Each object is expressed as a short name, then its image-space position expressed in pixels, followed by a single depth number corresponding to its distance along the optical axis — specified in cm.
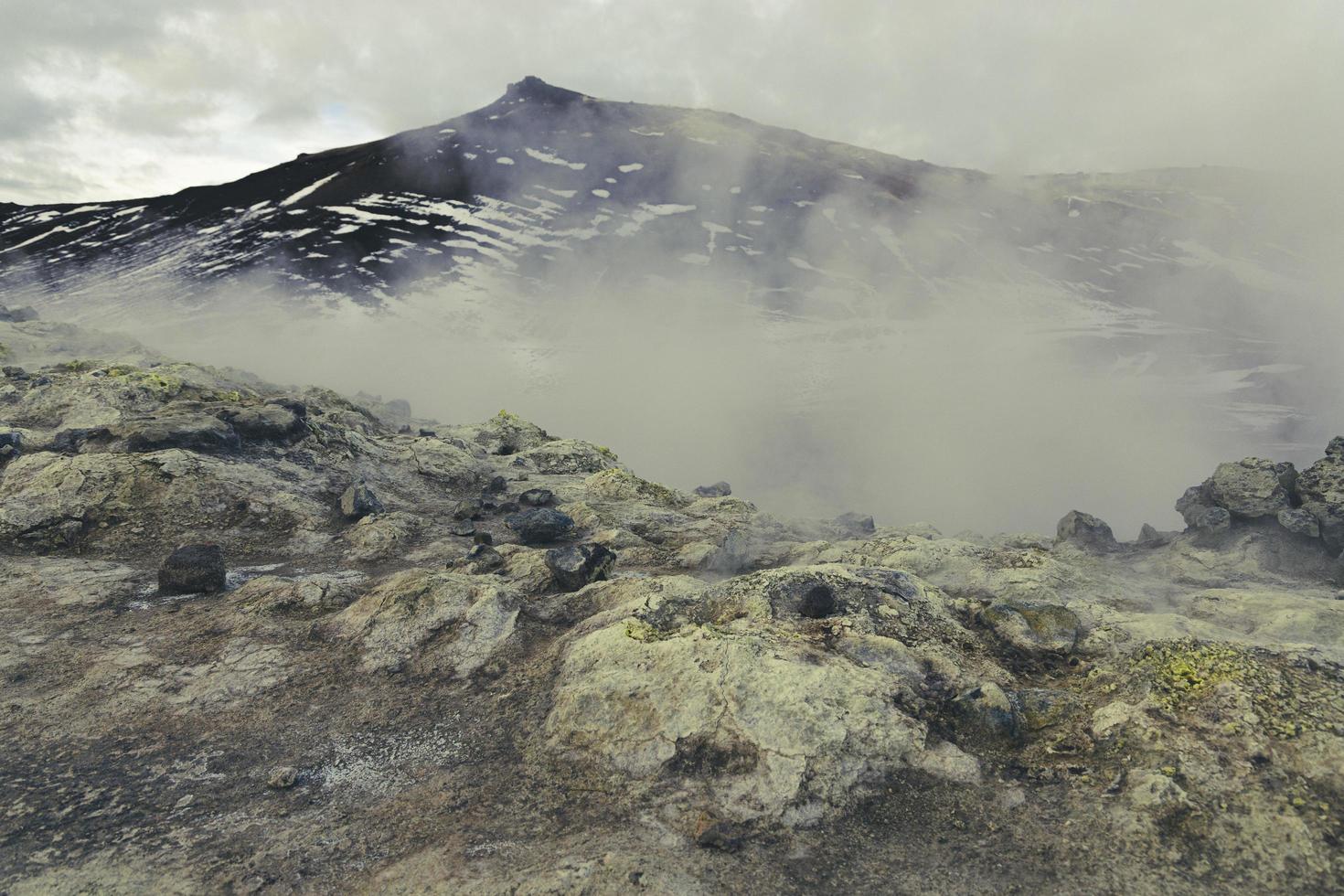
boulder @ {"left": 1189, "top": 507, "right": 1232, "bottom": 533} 1363
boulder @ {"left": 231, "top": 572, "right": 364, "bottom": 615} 823
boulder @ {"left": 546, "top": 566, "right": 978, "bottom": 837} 518
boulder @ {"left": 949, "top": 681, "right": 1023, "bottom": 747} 572
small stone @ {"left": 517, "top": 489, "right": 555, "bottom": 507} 1405
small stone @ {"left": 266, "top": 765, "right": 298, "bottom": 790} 530
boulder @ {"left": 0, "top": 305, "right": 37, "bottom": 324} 2508
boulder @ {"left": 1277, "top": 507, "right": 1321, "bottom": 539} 1274
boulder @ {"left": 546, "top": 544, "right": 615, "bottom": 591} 927
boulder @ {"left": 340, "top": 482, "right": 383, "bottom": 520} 1178
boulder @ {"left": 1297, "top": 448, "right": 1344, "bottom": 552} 1266
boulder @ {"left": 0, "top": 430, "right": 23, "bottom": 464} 1112
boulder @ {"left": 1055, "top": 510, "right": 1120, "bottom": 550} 1502
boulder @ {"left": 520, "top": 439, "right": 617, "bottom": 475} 1784
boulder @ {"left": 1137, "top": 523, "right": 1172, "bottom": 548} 1501
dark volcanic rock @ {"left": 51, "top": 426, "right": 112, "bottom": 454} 1148
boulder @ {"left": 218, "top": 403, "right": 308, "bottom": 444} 1287
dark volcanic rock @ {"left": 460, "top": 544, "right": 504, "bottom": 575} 993
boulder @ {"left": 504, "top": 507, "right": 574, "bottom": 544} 1166
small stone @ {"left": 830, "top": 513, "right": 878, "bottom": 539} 1792
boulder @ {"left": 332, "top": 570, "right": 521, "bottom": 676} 740
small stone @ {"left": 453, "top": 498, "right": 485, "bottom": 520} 1307
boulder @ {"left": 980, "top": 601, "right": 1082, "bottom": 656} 727
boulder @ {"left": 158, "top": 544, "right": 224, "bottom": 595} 845
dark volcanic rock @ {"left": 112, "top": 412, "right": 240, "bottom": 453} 1152
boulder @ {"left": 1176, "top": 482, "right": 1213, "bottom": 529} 1449
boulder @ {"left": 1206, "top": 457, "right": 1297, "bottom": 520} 1338
